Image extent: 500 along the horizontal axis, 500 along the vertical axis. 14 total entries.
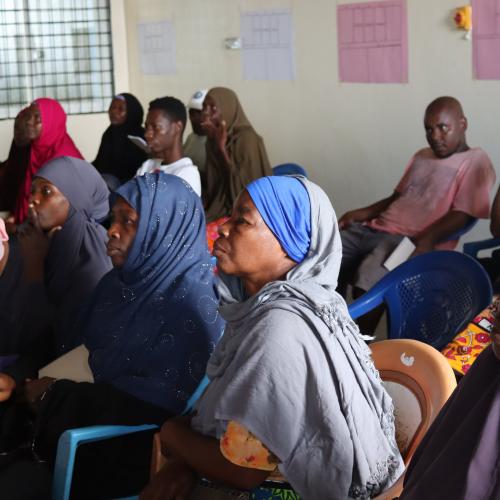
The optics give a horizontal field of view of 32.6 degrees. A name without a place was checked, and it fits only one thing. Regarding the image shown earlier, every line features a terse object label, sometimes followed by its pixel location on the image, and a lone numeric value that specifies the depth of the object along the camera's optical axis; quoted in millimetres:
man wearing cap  5340
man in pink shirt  3885
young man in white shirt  4684
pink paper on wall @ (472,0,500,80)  4164
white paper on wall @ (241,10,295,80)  5391
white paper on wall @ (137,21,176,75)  6410
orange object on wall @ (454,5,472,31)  4246
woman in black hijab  5512
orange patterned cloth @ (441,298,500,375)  2443
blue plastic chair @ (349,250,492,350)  2793
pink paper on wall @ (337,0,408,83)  4645
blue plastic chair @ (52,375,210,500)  2061
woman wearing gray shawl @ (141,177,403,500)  1623
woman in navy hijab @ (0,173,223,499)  2156
